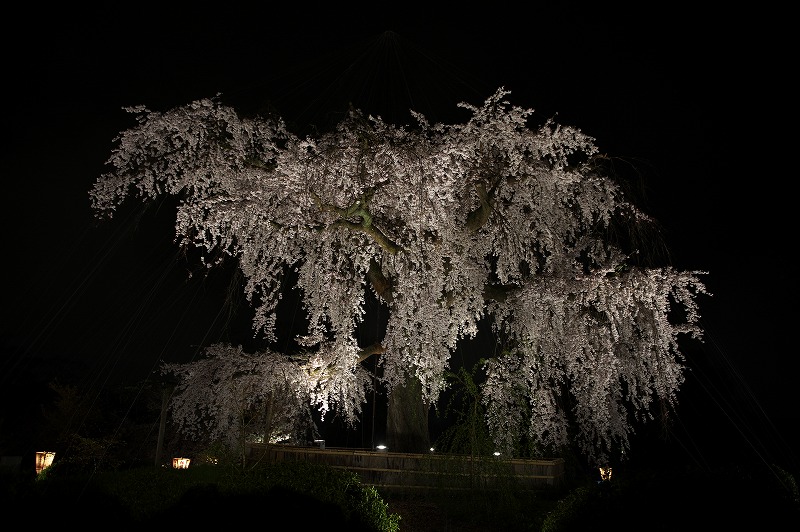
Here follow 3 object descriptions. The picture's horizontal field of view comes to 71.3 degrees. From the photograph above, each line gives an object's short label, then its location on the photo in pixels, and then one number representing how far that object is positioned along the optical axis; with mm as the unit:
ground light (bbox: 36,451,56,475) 11511
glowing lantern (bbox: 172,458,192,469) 12828
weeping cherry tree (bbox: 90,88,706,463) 8234
